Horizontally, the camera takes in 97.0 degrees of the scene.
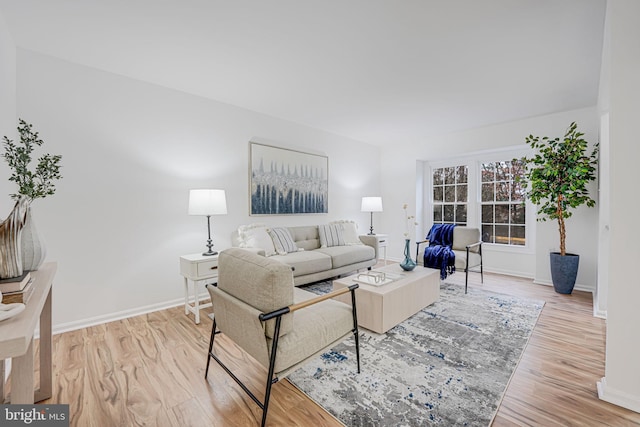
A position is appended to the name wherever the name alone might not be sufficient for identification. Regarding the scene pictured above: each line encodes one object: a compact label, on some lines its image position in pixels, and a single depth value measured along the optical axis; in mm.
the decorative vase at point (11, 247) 1131
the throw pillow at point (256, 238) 3633
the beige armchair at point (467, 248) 3872
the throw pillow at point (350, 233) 4809
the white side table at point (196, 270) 2865
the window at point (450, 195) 5371
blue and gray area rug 1601
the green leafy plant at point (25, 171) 1342
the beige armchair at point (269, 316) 1445
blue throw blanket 3908
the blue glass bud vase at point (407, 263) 3307
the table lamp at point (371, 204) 5281
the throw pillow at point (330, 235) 4531
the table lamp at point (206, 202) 3066
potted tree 3486
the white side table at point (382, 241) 5198
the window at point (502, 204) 4781
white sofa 3644
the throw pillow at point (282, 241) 3871
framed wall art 4062
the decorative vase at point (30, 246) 1343
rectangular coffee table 2527
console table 811
